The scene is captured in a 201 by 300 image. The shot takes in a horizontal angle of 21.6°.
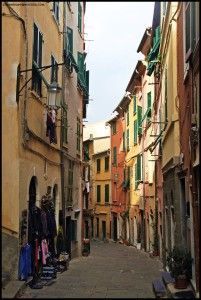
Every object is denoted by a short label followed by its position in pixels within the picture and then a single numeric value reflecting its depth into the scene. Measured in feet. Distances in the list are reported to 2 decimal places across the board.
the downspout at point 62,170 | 65.31
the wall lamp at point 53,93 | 49.62
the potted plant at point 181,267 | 34.55
